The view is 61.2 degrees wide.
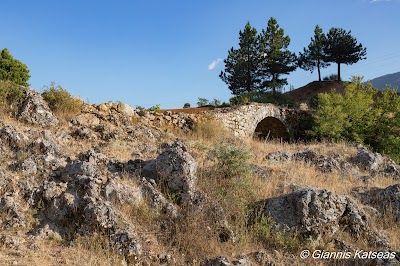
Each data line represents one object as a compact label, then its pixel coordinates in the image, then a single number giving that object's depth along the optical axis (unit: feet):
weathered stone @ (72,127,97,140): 29.41
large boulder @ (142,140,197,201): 20.47
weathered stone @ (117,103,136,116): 40.55
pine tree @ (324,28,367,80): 114.32
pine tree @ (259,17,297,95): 102.89
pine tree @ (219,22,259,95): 102.61
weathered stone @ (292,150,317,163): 35.19
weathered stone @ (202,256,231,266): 15.30
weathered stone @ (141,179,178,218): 18.69
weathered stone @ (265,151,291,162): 34.63
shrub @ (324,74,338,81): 130.33
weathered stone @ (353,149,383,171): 36.17
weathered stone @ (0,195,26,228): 16.11
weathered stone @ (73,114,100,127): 33.30
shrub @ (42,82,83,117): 34.30
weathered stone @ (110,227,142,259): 15.34
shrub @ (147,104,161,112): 51.94
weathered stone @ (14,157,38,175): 19.83
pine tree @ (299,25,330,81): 115.34
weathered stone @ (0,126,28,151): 22.85
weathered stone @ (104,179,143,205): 18.66
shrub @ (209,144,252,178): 23.72
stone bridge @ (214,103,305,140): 57.26
